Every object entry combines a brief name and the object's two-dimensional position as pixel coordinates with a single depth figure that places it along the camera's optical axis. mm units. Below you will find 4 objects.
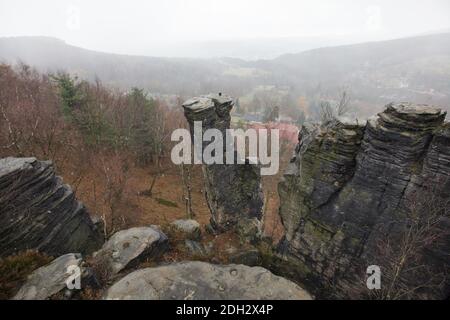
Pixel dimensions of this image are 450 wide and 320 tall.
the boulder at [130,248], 13177
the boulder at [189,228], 17891
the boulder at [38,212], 14062
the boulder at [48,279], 10570
